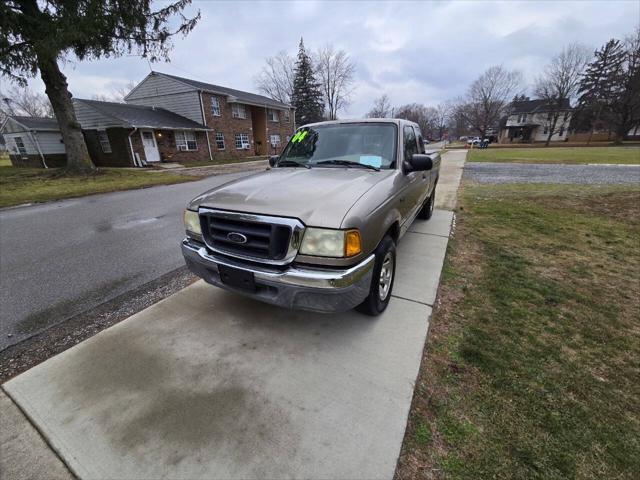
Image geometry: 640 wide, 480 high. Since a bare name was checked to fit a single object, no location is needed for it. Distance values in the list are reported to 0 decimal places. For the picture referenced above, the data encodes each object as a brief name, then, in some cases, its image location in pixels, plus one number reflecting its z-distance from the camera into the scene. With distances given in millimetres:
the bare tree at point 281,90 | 48250
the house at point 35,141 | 21297
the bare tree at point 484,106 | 55494
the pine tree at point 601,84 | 41250
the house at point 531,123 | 50969
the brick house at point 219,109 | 25047
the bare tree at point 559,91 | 42812
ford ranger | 2074
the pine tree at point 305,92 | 43625
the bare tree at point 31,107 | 52022
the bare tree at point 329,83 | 46000
